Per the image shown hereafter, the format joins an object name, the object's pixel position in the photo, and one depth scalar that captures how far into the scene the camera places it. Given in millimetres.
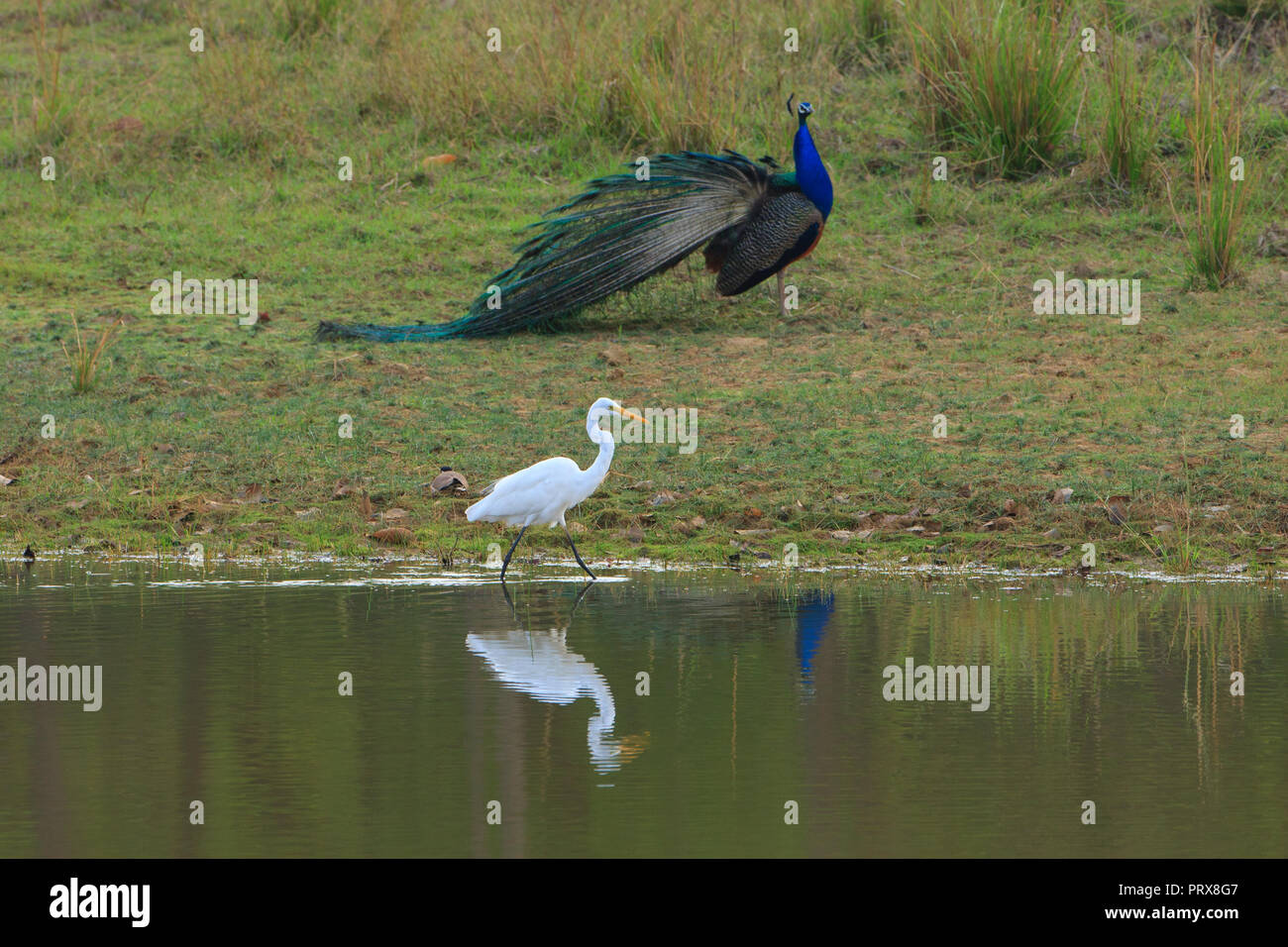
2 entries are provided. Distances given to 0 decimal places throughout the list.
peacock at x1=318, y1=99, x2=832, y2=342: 11492
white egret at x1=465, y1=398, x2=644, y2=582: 7484
